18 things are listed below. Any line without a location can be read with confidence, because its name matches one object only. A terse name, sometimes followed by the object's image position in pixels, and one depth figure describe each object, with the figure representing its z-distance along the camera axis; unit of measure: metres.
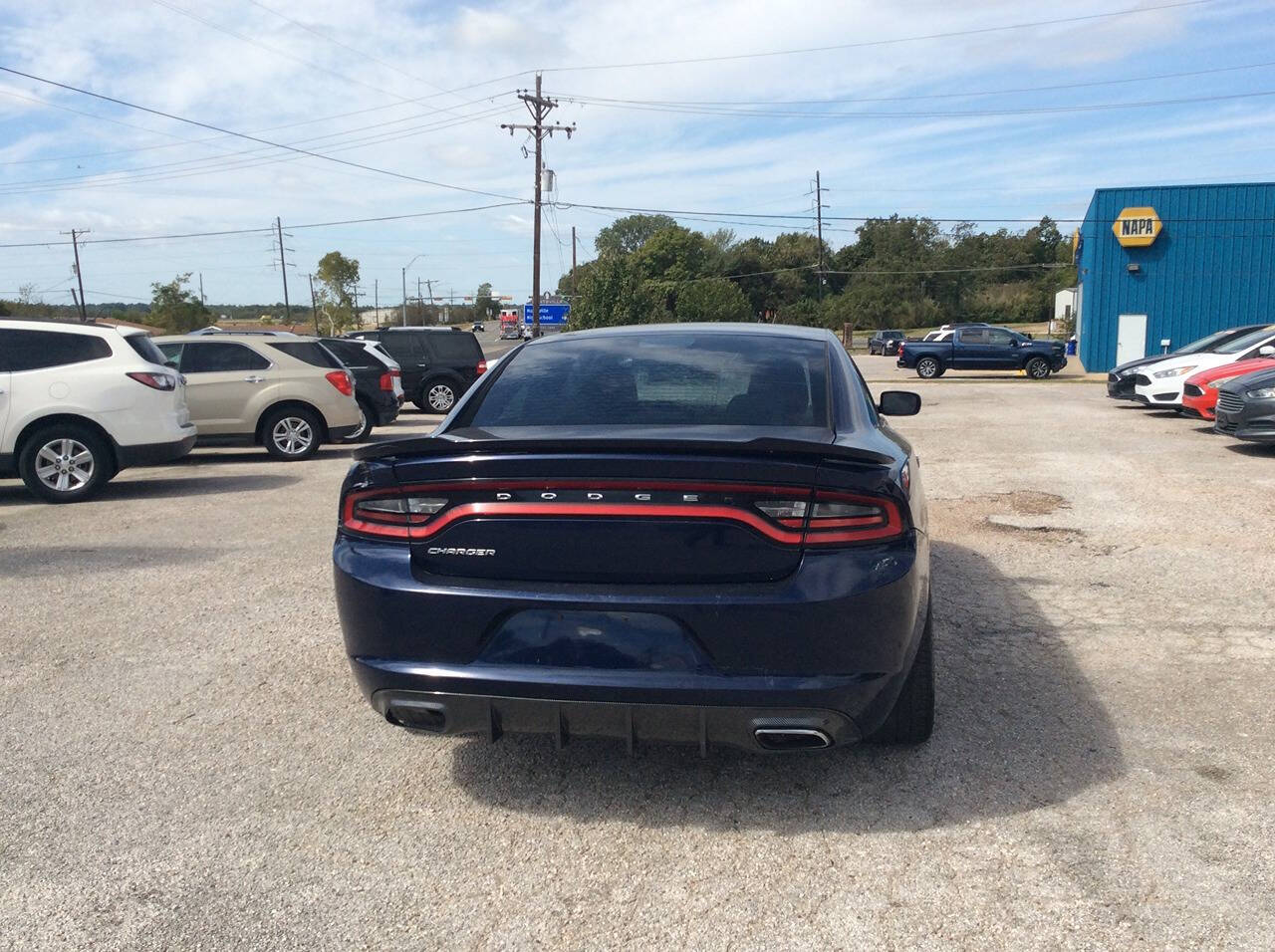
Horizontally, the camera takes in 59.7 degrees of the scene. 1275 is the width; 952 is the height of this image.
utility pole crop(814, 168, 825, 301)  84.62
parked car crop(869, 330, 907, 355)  63.31
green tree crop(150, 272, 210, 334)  82.69
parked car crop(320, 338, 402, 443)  16.27
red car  15.12
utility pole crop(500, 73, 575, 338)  43.84
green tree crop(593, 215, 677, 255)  142.62
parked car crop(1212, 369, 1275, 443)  11.93
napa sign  39.06
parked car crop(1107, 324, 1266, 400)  18.52
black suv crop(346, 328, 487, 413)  21.50
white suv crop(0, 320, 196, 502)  10.02
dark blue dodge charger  3.17
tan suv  13.56
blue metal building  38.91
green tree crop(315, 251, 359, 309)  109.62
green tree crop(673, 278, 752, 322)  86.74
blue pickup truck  34.72
